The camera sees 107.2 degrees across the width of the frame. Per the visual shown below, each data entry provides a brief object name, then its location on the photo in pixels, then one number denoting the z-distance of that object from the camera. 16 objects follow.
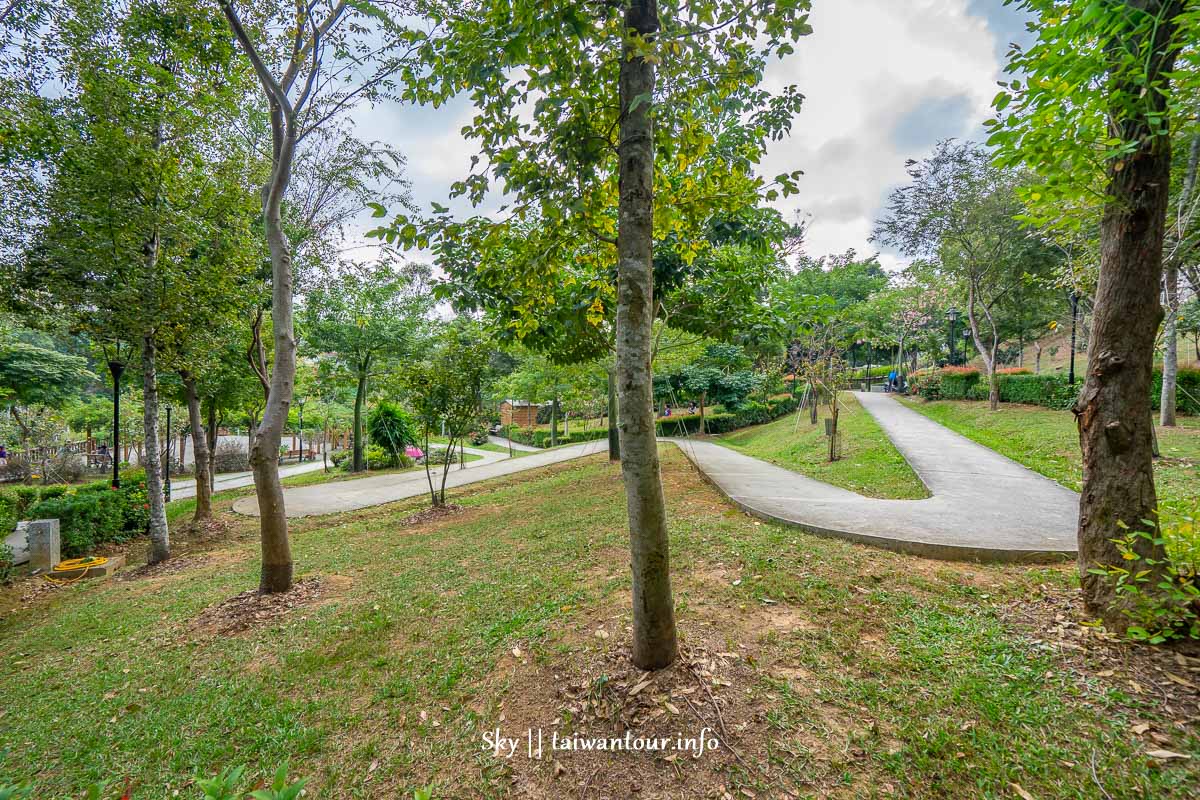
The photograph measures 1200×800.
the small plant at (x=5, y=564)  5.75
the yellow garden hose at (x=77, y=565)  6.27
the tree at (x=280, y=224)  4.54
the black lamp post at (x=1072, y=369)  12.18
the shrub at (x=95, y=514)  7.04
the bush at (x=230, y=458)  22.75
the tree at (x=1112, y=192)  2.24
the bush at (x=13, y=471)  17.17
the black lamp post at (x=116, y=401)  7.90
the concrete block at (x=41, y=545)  6.39
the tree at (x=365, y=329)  14.16
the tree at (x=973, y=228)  13.65
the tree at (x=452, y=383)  8.70
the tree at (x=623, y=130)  2.29
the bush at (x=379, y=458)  18.33
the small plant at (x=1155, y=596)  2.12
